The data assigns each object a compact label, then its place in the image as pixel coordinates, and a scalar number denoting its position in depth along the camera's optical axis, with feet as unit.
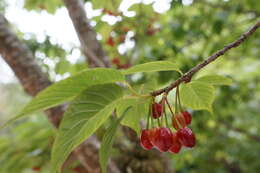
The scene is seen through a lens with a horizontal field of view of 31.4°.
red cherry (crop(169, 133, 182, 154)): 0.72
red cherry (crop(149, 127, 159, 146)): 0.71
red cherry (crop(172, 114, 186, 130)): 0.73
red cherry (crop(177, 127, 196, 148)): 0.71
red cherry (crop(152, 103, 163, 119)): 0.68
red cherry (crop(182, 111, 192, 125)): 0.74
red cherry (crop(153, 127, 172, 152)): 0.69
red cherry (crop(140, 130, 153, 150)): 0.71
